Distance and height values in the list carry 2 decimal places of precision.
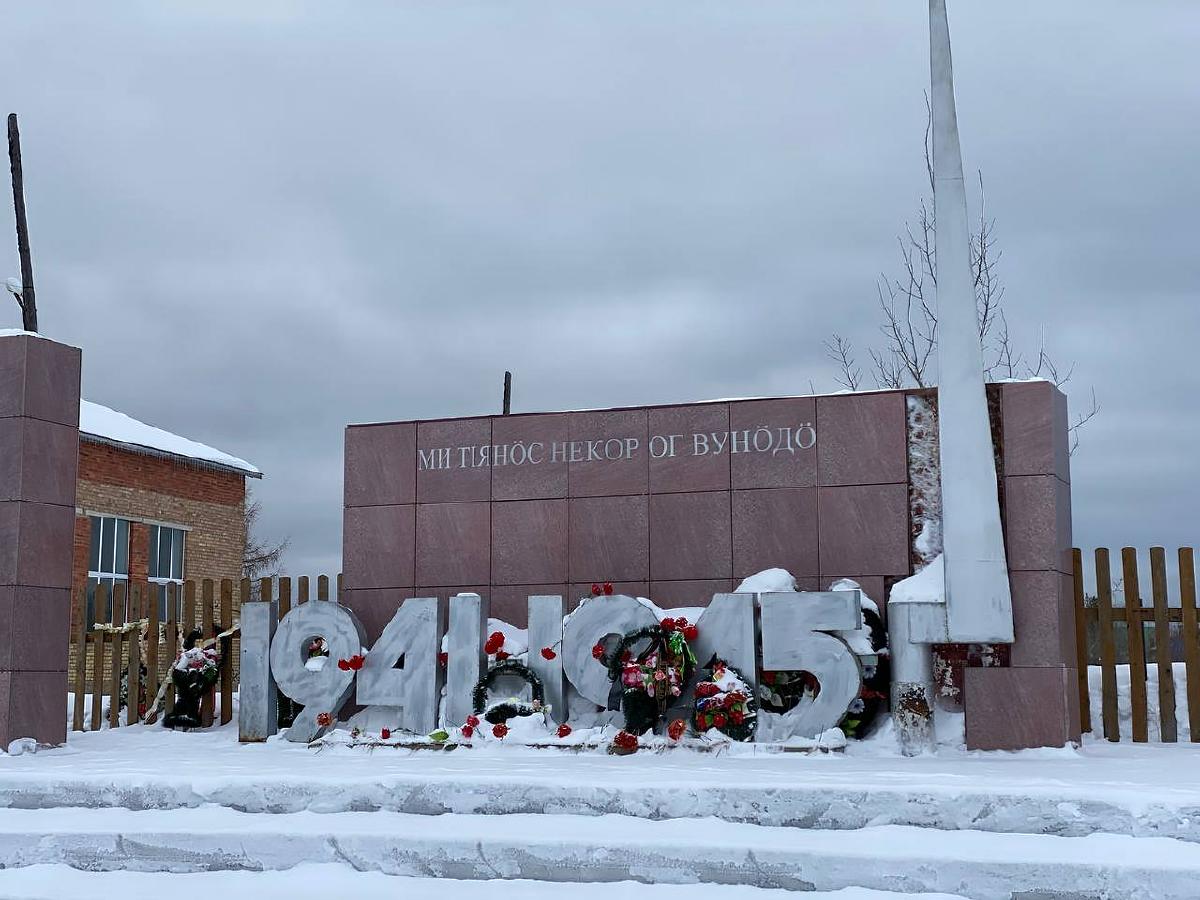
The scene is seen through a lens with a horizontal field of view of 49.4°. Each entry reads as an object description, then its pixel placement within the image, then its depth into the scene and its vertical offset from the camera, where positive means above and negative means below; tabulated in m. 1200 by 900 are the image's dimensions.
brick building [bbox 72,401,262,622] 24.69 +2.26
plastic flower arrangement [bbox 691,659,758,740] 10.83 -0.72
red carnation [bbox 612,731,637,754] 10.67 -0.99
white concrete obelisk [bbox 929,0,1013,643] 11.06 +1.25
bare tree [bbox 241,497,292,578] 42.88 +2.05
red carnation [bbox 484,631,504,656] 12.09 -0.22
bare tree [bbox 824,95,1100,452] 19.27 +4.82
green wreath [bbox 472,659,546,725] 11.67 -0.72
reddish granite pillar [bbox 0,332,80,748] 12.00 +0.80
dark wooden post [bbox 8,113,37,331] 18.55 +5.87
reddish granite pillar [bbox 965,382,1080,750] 11.00 +0.20
